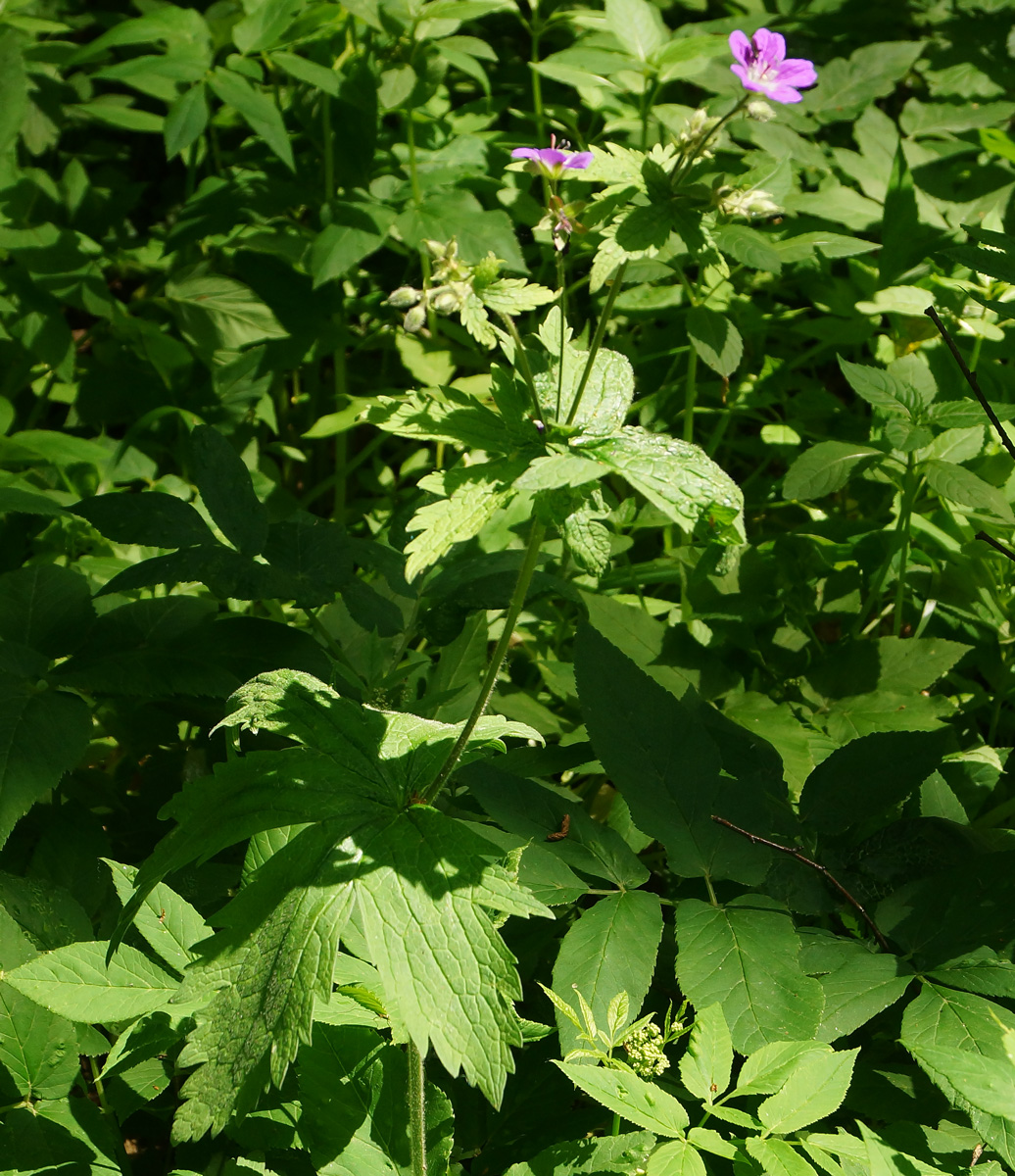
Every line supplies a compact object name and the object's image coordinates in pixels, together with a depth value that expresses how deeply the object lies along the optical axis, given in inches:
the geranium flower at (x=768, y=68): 38.1
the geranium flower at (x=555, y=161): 37.7
